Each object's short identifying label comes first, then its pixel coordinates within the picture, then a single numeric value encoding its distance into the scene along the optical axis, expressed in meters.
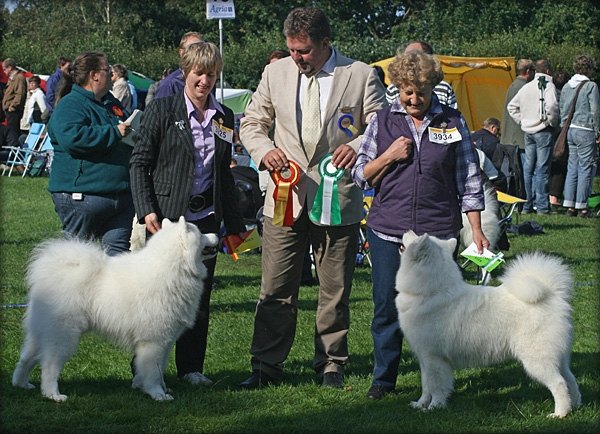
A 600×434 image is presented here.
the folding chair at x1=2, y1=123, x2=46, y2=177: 15.57
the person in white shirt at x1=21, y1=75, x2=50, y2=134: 16.67
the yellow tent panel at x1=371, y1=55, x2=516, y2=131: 17.47
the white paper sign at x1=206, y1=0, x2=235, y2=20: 12.13
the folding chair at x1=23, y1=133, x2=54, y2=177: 15.80
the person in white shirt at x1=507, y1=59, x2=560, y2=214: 12.00
